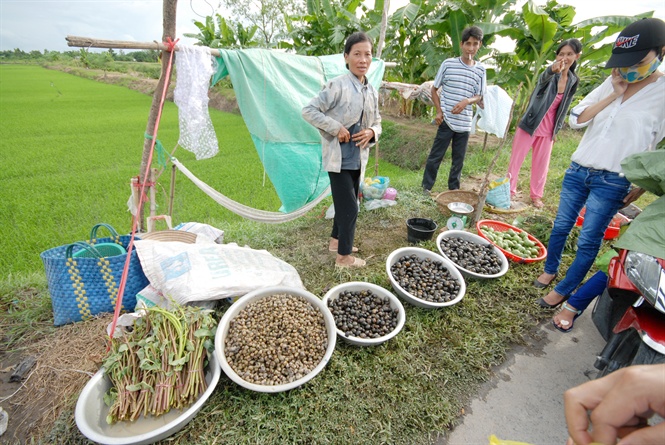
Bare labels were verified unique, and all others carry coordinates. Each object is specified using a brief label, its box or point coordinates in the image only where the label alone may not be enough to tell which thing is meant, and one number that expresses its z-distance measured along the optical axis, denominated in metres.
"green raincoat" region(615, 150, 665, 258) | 1.59
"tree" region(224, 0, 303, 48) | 19.20
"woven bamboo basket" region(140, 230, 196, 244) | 2.65
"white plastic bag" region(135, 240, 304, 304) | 2.22
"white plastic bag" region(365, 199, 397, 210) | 4.16
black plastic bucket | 3.39
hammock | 2.94
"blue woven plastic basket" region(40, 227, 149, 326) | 2.19
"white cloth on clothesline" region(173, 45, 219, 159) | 2.41
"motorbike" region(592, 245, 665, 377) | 1.51
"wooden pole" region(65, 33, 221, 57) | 1.91
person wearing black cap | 1.93
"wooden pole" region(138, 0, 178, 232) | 2.16
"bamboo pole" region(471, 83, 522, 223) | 3.32
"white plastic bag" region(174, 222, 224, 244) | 3.08
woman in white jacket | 2.47
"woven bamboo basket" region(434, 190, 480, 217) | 4.01
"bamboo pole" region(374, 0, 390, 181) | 4.49
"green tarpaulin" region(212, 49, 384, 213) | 2.94
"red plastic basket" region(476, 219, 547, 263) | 3.10
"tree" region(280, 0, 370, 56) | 8.53
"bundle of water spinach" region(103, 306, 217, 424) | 1.73
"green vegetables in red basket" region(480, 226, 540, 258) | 3.21
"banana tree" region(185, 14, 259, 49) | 11.70
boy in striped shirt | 3.94
